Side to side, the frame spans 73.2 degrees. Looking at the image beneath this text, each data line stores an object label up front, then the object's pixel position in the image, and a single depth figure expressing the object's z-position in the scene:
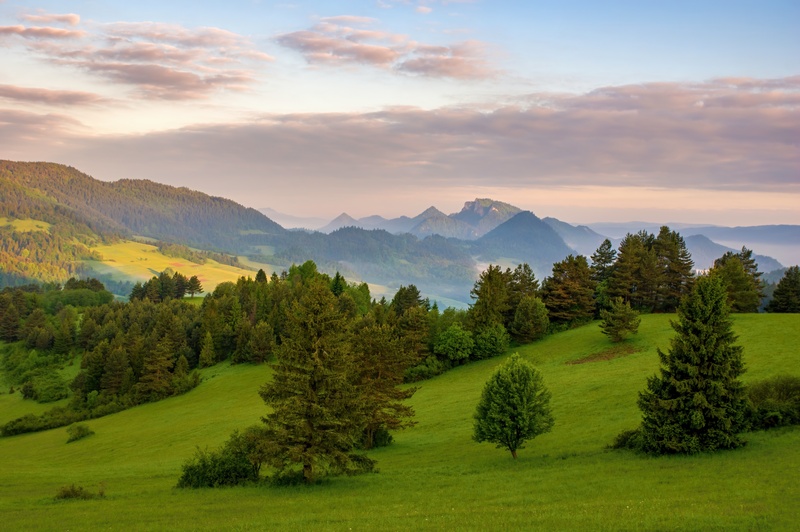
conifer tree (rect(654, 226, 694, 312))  89.38
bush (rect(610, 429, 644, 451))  36.12
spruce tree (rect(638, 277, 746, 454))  33.06
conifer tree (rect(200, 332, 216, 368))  119.25
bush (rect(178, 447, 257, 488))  36.50
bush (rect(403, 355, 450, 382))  83.31
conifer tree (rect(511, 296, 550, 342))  85.19
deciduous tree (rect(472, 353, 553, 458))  38.50
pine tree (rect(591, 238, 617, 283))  100.25
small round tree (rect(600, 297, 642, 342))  72.06
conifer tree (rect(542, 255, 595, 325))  91.44
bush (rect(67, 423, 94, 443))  76.31
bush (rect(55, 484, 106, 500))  34.53
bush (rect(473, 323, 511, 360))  84.94
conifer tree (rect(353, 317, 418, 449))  45.91
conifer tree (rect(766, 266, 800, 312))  85.50
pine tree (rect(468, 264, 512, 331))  88.19
